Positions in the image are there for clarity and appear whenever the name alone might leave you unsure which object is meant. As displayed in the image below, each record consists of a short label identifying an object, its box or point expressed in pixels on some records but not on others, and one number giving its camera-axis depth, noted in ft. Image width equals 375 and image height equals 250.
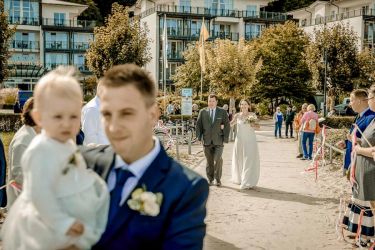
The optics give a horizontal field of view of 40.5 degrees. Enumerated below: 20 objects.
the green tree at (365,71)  142.75
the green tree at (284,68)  167.02
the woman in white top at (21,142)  20.31
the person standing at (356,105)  27.25
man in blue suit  8.00
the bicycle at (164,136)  66.85
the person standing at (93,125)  22.25
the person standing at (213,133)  42.19
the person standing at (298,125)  62.98
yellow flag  108.99
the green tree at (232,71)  136.15
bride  41.81
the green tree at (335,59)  137.08
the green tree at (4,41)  102.63
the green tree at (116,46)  133.69
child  8.02
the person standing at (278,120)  92.84
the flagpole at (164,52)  109.90
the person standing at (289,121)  93.87
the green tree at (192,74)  170.50
